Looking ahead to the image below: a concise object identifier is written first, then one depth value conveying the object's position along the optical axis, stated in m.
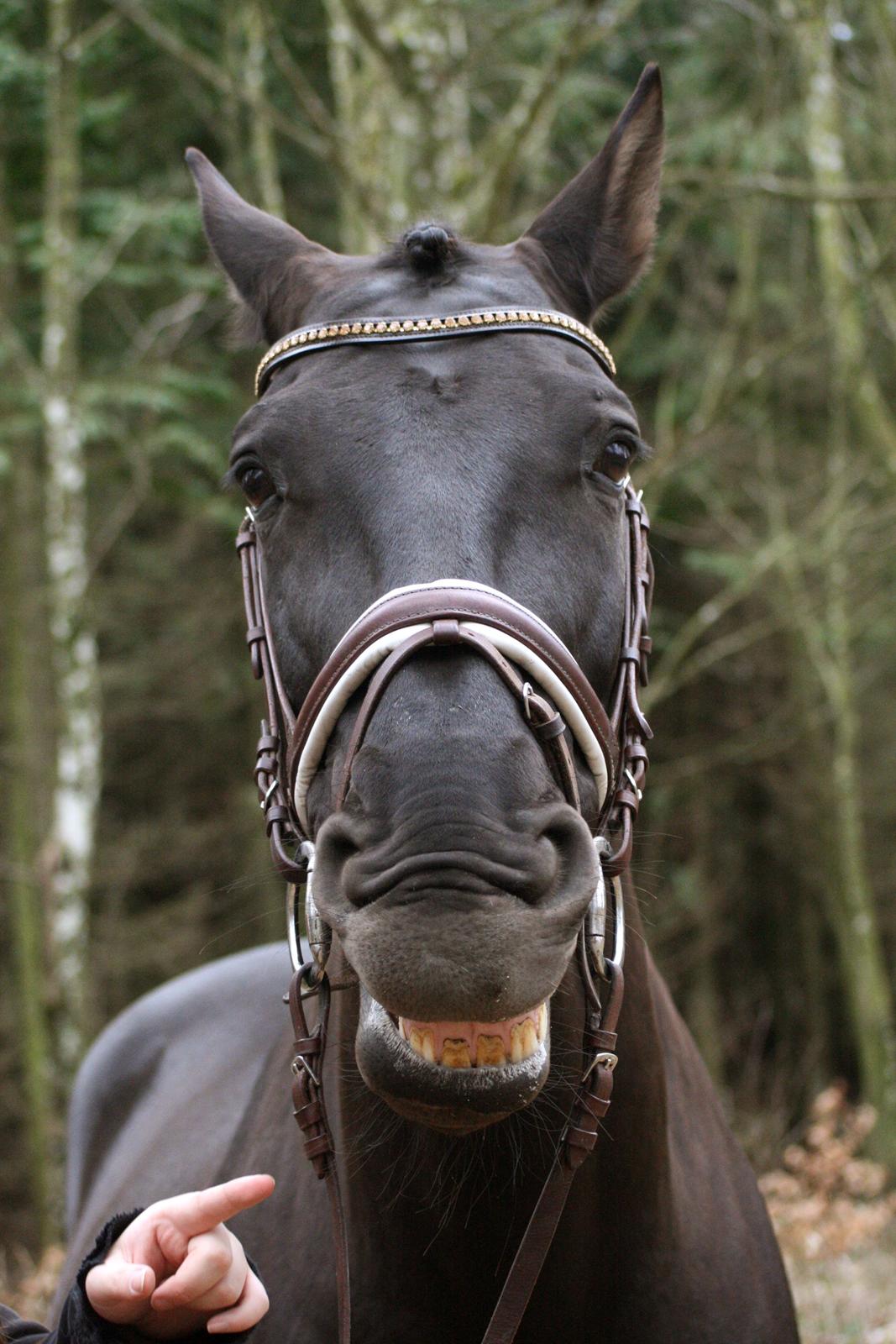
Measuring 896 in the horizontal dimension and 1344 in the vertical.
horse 3.85
